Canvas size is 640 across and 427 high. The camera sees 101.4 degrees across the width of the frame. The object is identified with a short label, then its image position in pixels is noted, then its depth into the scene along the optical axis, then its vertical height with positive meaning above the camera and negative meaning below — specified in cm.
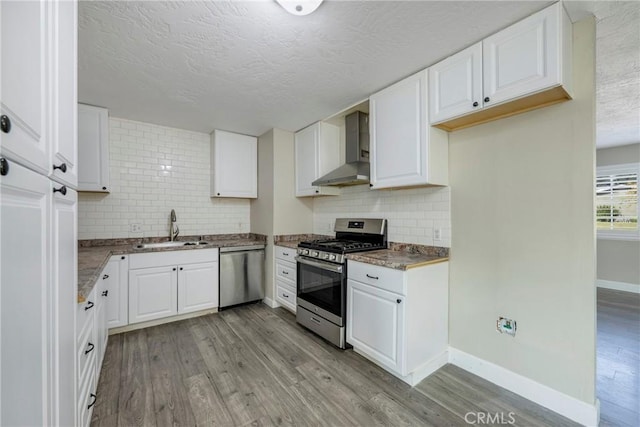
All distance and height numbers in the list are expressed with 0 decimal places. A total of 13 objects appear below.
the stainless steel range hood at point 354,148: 291 +75
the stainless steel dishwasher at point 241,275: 342 -83
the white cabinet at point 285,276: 324 -82
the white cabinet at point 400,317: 197 -84
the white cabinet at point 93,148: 282 +72
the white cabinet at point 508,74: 151 +92
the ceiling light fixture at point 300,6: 141 +114
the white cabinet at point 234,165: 365 +70
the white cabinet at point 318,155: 335 +77
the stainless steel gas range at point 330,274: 246 -63
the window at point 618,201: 430 +20
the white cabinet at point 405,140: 214 +64
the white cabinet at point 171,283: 287 -82
